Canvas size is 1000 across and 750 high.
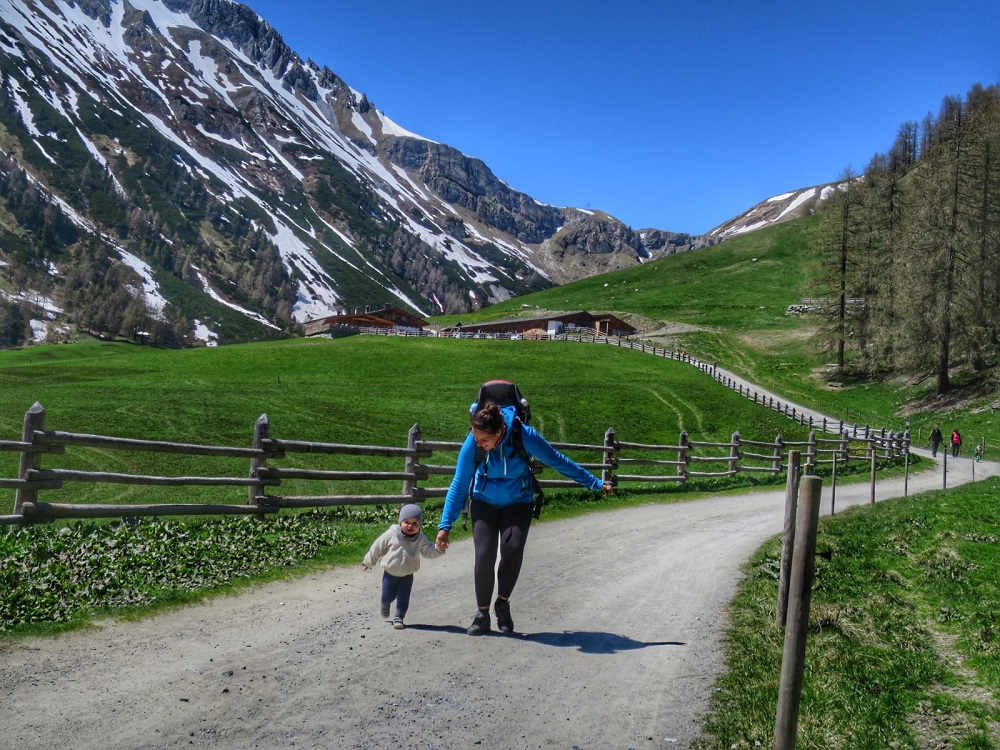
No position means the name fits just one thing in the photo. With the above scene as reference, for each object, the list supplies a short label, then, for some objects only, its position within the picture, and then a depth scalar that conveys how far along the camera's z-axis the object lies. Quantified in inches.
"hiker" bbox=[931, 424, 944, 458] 1535.4
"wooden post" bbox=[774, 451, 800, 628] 318.0
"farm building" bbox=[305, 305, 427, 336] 4940.0
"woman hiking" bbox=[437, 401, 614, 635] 287.6
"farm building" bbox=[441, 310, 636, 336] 4077.3
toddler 295.4
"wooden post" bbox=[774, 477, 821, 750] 173.9
